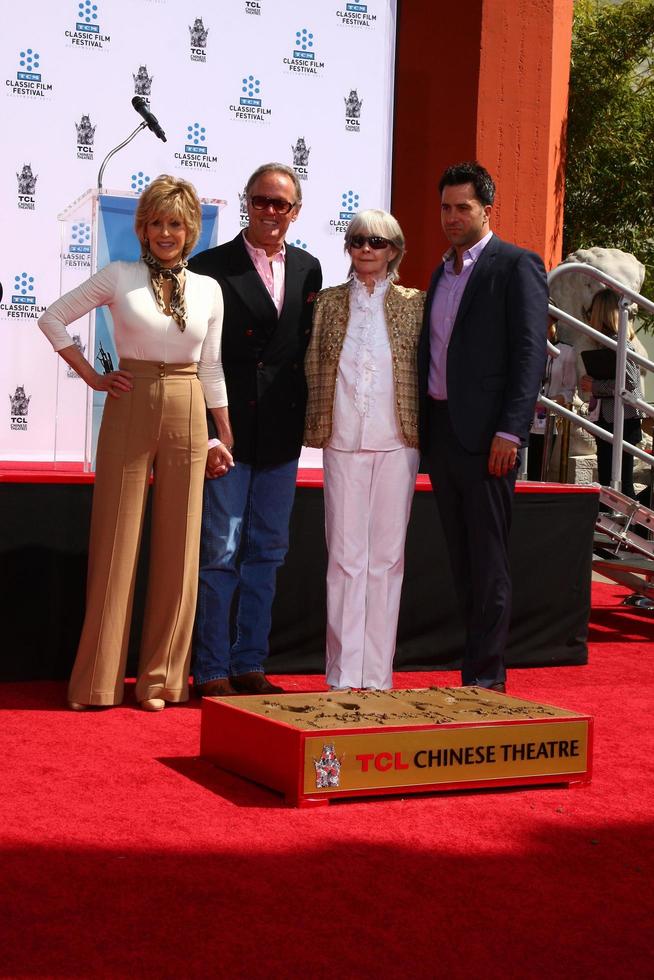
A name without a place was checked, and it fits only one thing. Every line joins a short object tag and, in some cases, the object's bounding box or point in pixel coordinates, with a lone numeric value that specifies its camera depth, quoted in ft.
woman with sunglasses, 14.47
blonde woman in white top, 14.07
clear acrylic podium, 17.01
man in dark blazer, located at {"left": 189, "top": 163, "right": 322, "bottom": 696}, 14.62
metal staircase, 20.99
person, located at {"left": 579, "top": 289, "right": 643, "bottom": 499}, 23.48
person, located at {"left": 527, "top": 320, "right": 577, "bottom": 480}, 22.88
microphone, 17.65
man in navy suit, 14.30
